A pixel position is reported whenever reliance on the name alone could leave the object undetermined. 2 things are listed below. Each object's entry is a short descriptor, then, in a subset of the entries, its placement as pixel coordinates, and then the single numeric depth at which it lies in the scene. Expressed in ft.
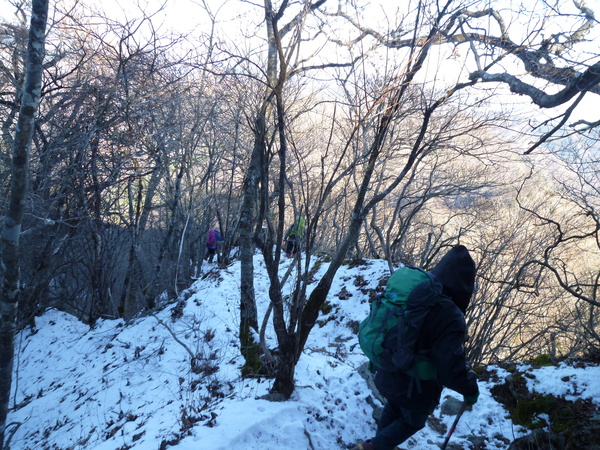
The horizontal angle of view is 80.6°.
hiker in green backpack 7.06
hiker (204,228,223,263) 45.64
